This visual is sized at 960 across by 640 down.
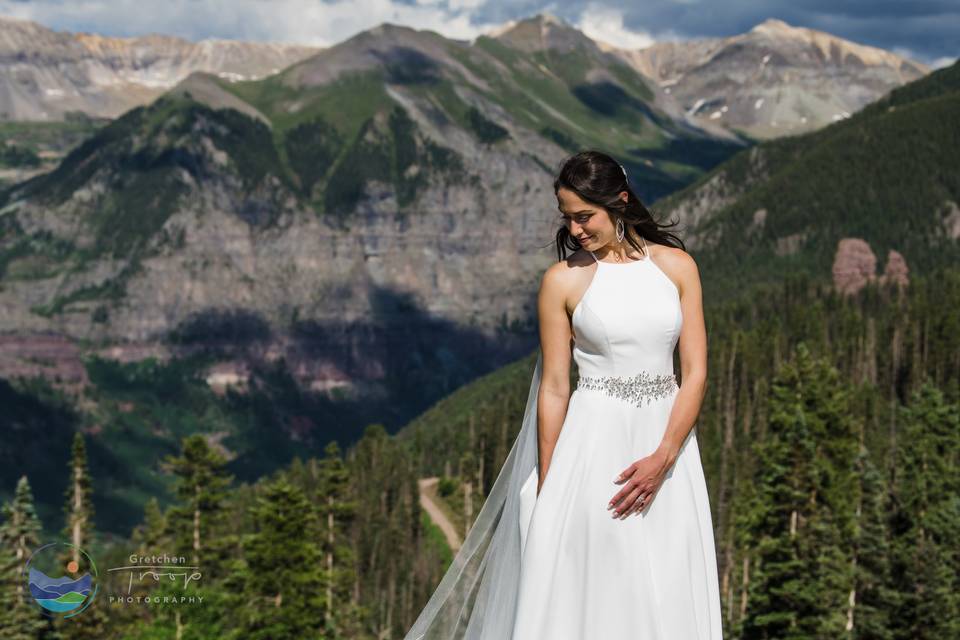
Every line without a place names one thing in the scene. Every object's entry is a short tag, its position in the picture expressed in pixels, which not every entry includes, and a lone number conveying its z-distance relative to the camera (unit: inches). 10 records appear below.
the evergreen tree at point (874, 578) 1861.5
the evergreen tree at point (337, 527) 2866.6
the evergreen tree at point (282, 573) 1909.4
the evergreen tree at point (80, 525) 1870.1
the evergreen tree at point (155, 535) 2504.4
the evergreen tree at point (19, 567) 1428.2
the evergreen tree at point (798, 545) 1827.0
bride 410.6
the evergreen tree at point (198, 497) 2305.6
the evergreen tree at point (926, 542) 1787.6
